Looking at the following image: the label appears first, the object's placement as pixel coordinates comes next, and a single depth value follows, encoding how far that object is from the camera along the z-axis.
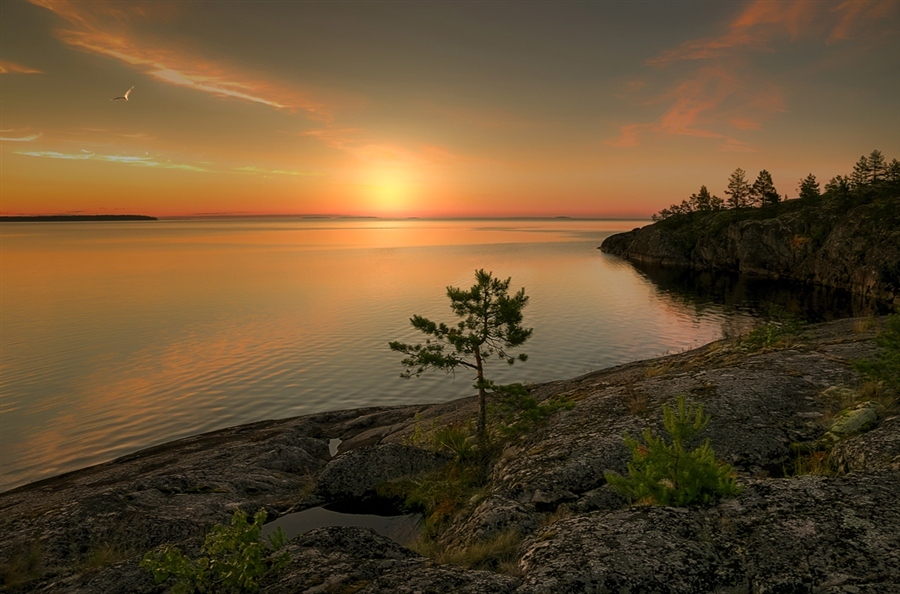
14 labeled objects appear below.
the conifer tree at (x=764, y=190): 133.34
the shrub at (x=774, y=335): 22.61
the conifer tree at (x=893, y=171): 106.00
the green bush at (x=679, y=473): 7.75
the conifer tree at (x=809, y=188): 108.88
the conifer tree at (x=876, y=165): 113.58
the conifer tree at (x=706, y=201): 152.75
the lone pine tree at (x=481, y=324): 18.02
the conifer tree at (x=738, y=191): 149.50
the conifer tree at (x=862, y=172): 114.94
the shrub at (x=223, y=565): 7.14
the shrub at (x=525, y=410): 17.30
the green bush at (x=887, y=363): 11.94
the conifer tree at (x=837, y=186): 93.27
